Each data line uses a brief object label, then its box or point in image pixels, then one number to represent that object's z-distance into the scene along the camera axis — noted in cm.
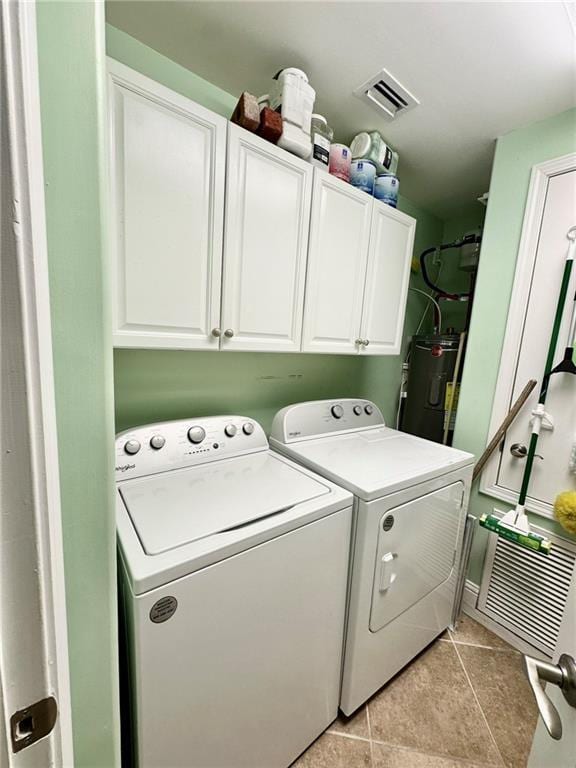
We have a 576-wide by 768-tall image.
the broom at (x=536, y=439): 147
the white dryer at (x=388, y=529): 118
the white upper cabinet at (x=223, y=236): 99
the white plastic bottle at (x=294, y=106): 123
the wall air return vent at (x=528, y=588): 155
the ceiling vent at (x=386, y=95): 134
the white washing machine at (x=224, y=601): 77
